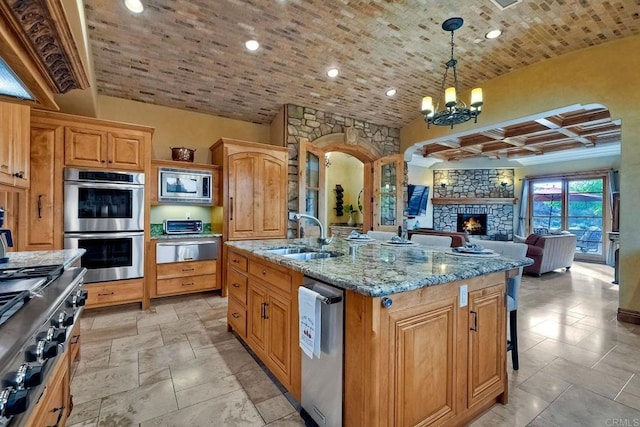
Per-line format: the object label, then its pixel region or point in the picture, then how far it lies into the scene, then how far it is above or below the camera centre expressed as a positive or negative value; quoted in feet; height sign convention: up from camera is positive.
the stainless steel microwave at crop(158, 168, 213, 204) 13.14 +1.28
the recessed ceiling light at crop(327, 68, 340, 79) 13.56 +6.68
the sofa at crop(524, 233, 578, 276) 18.03 -2.34
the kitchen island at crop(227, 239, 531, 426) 4.17 -1.97
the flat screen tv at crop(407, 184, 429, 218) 30.53 +1.58
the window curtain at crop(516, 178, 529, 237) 28.86 +0.72
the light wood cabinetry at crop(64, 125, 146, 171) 10.70 +2.50
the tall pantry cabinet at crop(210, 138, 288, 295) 13.69 +1.18
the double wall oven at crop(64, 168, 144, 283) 10.73 -0.32
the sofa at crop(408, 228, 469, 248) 17.40 -1.45
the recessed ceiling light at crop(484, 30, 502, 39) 11.32 +7.11
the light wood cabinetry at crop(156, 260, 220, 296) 12.69 -2.92
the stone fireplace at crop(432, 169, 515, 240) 30.04 +1.37
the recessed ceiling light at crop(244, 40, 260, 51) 11.32 +6.65
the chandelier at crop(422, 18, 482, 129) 10.77 +4.32
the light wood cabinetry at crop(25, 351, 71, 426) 3.08 -2.32
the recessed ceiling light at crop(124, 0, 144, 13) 9.12 +6.64
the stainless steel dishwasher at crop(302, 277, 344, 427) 4.64 -2.58
